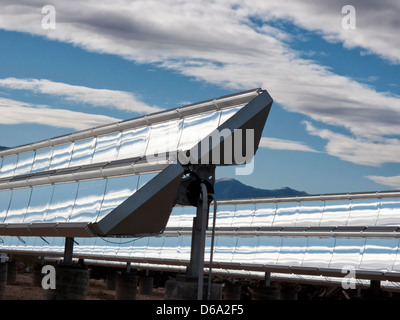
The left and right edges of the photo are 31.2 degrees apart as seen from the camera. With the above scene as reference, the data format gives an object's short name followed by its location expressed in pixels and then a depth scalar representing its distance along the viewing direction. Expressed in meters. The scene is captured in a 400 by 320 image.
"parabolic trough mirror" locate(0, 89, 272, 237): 28.20
